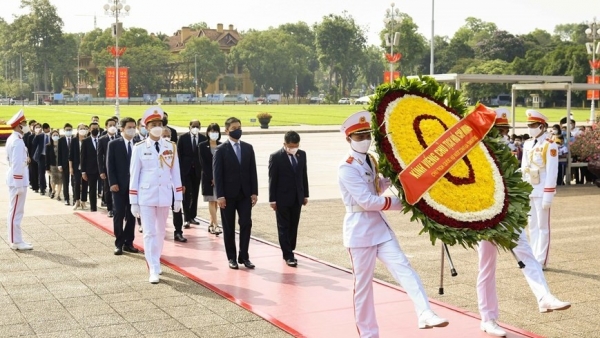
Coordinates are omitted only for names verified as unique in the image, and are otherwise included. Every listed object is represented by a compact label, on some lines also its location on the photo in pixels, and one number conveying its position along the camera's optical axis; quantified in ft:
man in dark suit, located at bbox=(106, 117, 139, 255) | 36.14
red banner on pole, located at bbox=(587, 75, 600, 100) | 130.70
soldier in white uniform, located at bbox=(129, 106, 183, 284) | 30.78
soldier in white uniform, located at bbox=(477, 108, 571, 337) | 22.38
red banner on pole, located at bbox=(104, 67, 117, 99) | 157.58
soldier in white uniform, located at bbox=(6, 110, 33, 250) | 36.76
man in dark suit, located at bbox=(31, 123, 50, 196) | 61.57
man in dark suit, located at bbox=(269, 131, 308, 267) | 33.32
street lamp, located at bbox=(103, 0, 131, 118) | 144.56
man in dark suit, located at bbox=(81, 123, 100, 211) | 49.62
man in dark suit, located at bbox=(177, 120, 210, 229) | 42.70
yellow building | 473.26
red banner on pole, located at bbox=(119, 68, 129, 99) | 156.97
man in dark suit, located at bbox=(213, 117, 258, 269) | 32.78
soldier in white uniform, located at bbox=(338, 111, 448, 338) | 20.31
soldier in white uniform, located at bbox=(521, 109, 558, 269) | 31.50
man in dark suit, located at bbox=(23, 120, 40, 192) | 64.08
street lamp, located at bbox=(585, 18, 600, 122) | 145.69
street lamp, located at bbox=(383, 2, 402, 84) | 148.66
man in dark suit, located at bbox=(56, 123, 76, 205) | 55.42
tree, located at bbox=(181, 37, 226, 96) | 429.79
